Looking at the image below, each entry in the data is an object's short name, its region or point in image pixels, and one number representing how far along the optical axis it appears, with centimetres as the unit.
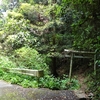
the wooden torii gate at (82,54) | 626
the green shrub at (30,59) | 676
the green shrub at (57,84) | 458
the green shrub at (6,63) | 660
